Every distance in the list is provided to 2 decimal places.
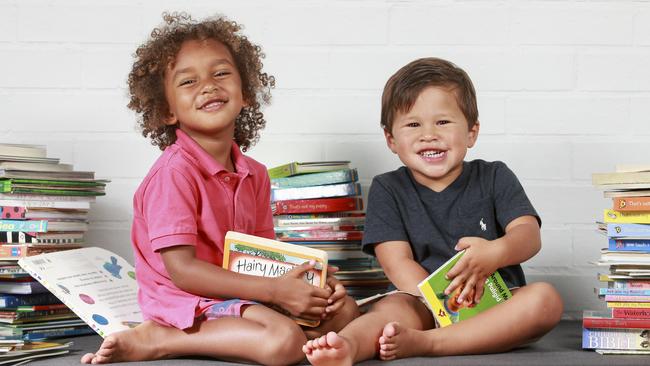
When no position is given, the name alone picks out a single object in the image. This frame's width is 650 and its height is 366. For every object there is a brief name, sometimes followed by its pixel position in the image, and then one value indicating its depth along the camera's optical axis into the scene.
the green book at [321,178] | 2.99
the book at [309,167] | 3.00
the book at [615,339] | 2.64
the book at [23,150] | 2.88
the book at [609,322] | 2.63
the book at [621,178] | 2.67
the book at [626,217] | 2.66
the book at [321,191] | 2.99
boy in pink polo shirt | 2.57
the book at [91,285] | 2.70
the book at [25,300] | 2.82
